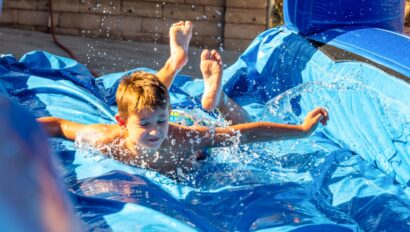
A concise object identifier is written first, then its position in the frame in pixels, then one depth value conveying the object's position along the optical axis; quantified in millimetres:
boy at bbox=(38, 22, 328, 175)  3371
